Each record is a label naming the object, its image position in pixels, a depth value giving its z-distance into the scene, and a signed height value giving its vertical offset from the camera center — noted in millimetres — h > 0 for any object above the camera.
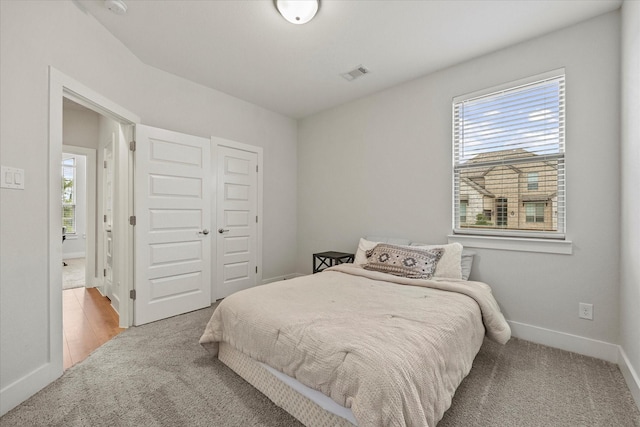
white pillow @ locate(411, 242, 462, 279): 2594 -457
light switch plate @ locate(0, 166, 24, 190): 1605 +191
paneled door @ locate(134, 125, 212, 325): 2887 -124
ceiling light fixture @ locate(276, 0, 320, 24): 2044 +1485
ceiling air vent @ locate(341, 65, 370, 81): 3018 +1519
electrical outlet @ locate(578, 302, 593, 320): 2254 -761
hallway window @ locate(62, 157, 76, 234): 6840 +423
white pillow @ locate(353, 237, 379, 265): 3184 -419
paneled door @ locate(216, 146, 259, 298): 3695 -98
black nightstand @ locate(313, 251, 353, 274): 3684 -601
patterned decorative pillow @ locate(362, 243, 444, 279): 2600 -451
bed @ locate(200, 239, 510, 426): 1208 -678
